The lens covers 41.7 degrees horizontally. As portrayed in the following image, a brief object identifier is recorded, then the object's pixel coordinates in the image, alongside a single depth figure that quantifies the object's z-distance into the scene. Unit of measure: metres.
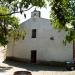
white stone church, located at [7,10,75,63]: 12.55
